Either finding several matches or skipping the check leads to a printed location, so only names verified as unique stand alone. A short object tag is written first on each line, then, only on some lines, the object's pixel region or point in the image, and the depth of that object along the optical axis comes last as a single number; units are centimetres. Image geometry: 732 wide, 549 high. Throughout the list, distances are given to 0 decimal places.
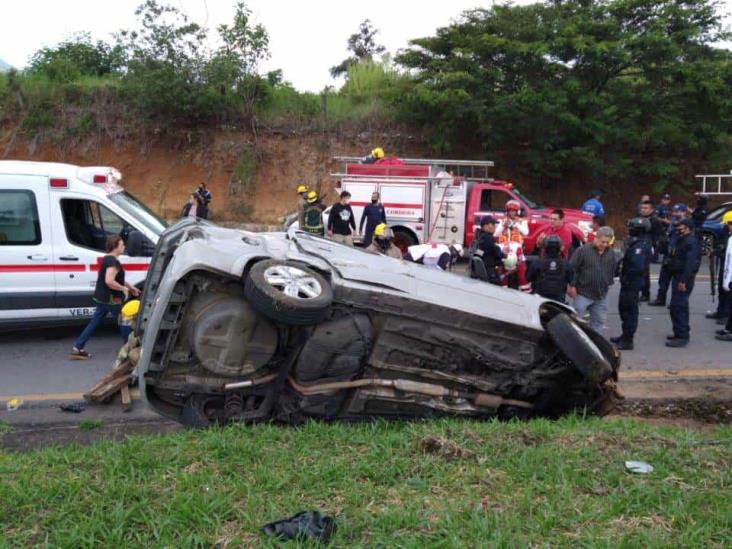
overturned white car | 421
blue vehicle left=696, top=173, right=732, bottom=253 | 1535
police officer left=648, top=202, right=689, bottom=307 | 873
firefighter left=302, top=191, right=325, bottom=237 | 1405
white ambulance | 758
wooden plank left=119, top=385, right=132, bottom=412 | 560
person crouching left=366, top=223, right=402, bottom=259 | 825
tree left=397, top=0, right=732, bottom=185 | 1862
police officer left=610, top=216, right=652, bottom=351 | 787
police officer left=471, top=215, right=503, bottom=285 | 820
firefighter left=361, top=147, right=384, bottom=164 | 1633
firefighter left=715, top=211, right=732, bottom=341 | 842
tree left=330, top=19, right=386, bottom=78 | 4103
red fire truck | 1470
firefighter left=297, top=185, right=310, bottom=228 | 1502
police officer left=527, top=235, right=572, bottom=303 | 761
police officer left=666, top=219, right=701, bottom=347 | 809
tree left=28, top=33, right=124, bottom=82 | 2309
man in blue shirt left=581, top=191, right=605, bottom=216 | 1575
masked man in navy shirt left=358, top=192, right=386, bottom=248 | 1405
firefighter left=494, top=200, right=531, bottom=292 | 843
